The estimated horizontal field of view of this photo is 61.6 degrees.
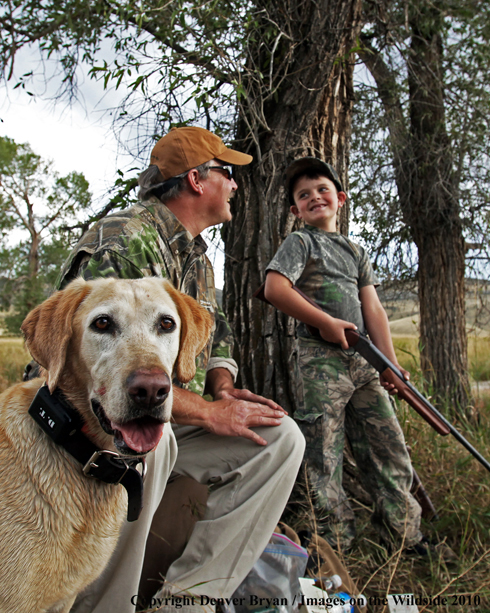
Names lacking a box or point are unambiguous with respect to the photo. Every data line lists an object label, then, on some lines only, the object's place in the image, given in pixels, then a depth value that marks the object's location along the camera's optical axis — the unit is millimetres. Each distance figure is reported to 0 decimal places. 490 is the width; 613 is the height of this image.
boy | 2516
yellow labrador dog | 1285
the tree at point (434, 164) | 5496
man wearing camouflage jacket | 1745
